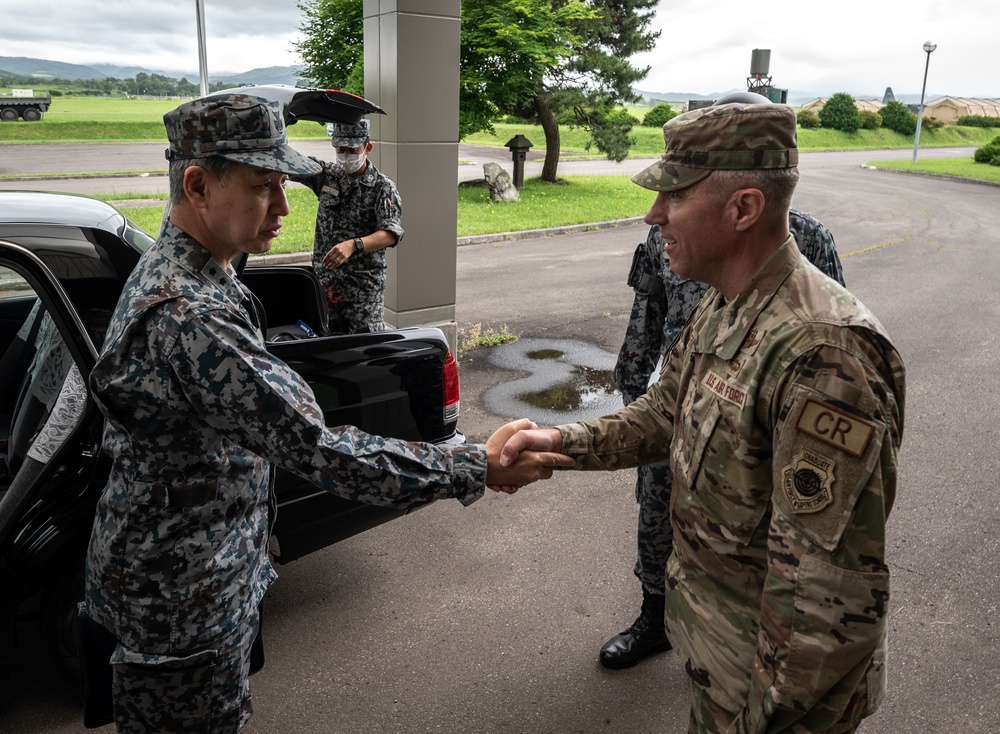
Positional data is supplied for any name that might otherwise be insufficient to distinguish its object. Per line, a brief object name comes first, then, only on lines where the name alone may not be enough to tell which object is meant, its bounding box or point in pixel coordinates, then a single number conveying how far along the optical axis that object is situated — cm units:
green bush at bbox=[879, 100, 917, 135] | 4994
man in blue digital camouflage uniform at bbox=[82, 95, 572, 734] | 186
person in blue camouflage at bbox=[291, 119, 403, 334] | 566
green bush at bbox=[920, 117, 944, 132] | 5147
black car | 293
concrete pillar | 661
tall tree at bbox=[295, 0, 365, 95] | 1962
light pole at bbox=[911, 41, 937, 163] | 3306
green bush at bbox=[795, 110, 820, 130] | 4994
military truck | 3681
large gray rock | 1970
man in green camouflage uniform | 158
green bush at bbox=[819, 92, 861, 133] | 4872
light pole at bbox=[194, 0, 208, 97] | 985
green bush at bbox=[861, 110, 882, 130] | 4953
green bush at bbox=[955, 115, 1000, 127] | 5769
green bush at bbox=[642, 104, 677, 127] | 4370
